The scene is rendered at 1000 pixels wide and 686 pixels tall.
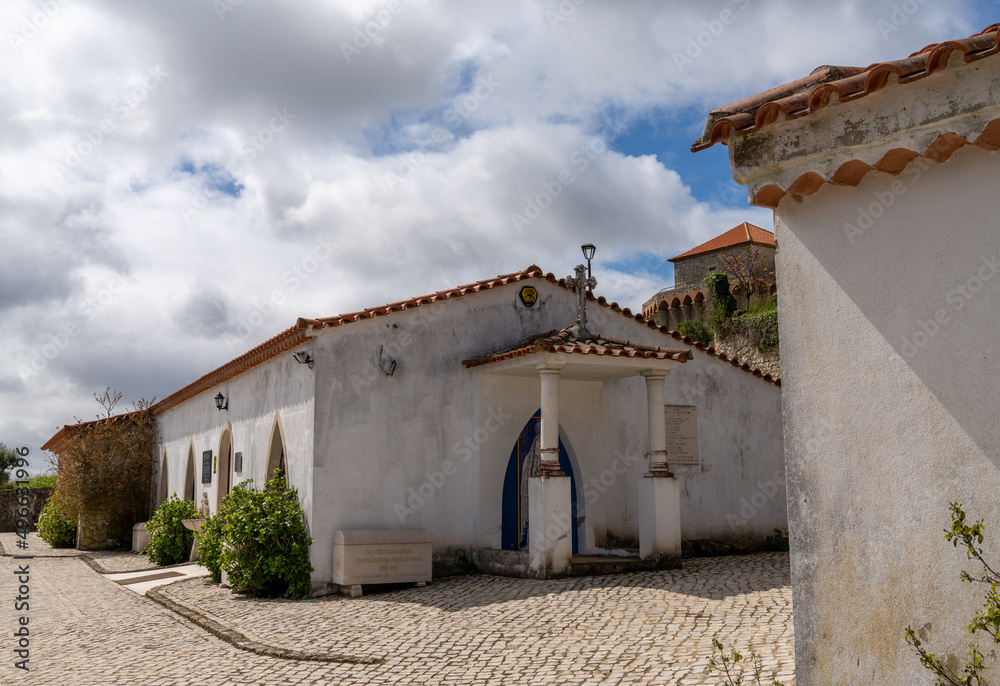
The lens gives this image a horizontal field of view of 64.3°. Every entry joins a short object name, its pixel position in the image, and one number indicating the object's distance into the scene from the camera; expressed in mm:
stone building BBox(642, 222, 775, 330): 31594
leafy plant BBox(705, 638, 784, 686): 5430
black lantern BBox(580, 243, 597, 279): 11773
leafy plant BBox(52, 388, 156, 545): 19656
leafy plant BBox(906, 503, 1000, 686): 3406
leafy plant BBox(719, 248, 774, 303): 26438
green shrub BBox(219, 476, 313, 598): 10438
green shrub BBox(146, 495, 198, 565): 15625
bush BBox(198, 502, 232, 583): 11766
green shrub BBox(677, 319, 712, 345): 26344
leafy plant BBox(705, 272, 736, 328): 24359
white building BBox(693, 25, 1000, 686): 3668
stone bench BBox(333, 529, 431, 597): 10234
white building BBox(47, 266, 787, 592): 10734
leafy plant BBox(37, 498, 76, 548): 20844
